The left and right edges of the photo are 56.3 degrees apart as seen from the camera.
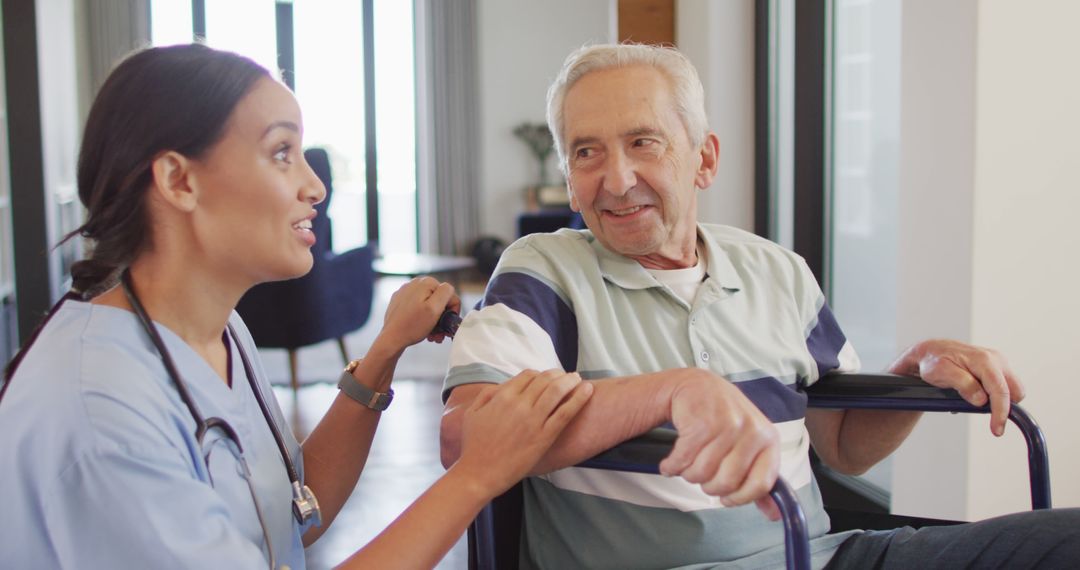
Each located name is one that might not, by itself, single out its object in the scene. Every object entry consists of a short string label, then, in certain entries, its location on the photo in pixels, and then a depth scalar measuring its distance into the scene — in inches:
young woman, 35.7
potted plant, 371.6
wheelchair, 52.0
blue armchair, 173.4
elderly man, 52.6
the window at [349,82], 352.2
